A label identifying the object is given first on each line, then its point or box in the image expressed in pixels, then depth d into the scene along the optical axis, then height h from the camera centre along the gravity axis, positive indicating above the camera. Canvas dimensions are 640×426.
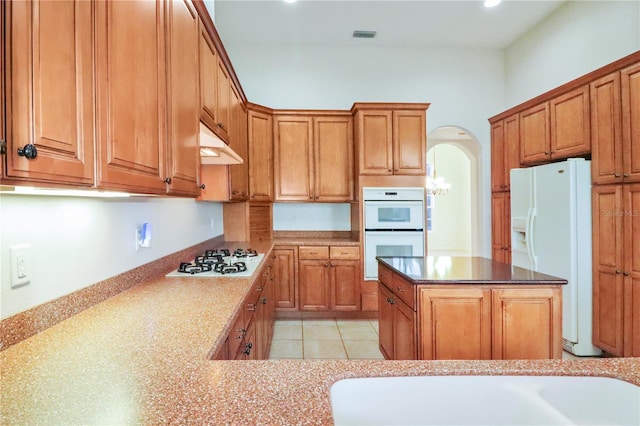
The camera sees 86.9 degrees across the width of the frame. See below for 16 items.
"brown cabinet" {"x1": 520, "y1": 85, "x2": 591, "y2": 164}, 2.99 +0.82
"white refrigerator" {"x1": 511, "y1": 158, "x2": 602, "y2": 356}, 2.91 -0.23
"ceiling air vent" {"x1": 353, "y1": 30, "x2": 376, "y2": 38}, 4.25 +2.30
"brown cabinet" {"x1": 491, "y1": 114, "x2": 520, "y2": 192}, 3.90 +0.77
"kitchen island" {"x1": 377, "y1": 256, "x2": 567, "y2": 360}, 1.98 -0.61
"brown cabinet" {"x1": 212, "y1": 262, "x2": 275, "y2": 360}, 1.36 -0.61
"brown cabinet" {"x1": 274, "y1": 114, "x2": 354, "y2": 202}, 4.28 +0.74
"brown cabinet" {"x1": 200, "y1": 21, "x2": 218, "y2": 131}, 1.91 +0.84
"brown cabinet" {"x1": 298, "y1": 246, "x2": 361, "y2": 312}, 4.04 -0.76
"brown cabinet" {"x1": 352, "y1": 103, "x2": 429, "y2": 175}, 4.03 +0.93
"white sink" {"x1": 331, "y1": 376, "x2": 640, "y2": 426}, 0.88 -0.50
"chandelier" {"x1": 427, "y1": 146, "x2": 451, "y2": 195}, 7.49 +0.64
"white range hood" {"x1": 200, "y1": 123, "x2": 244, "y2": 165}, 1.92 +0.42
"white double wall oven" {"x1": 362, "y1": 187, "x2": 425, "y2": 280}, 4.01 -0.10
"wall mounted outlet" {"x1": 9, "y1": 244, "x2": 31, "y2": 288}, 1.05 -0.15
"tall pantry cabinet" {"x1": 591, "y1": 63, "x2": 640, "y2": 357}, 2.55 +0.01
